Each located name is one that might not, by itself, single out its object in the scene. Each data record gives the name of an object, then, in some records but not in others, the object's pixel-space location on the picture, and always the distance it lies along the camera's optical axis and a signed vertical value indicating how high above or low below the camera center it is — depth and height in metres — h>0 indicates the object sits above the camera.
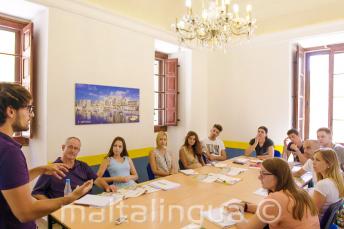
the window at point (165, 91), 5.27 +0.45
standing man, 1.07 -0.27
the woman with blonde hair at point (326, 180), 1.91 -0.56
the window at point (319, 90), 4.66 +0.45
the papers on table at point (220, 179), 2.69 -0.77
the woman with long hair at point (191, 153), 3.63 -0.63
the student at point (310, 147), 3.50 -0.50
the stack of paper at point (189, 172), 2.99 -0.76
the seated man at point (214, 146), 4.24 -0.61
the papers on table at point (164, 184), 2.44 -0.76
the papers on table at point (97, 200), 1.95 -0.75
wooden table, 1.67 -0.78
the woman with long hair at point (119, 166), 2.86 -0.68
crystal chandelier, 2.73 +1.02
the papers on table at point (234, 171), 3.03 -0.77
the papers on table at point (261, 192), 2.30 -0.78
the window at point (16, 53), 3.16 +0.78
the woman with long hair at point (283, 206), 1.44 -0.57
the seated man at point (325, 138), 3.48 -0.37
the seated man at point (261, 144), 4.18 -0.57
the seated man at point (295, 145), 3.73 -0.53
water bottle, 2.17 -0.69
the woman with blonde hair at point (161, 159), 3.34 -0.67
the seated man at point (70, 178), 2.34 -0.69
